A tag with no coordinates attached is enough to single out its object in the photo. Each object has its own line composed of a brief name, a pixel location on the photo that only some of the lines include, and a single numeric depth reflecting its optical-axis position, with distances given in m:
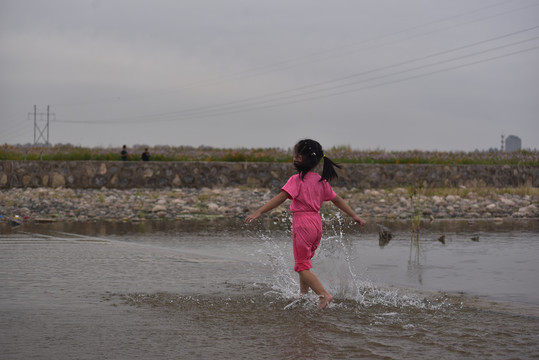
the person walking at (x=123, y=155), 24.74
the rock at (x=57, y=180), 22.50
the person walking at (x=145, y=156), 24.88
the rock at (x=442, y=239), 10.67
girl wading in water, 6.04
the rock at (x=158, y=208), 15.96
